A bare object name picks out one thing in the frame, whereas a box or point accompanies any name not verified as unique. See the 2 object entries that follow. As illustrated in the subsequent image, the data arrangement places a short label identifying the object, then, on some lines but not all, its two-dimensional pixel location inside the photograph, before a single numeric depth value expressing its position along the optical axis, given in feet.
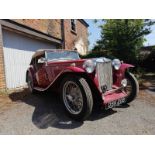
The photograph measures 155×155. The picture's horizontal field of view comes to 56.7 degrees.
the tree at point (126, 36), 30.73
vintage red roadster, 9.20
